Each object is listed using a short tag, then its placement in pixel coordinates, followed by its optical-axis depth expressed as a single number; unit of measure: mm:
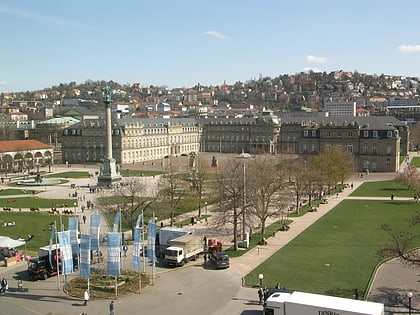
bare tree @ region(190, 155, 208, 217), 48819
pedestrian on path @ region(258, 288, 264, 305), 24172
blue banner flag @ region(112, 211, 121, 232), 27516
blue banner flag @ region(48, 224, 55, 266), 28144
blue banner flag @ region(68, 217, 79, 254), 27703
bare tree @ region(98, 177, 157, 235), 38844
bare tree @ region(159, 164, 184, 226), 44281
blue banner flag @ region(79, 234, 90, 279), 25844
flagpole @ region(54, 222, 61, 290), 27544
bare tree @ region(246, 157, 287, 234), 39094
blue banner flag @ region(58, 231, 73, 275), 26328
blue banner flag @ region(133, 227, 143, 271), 26312
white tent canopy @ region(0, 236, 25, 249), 32938
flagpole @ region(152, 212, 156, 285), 27938
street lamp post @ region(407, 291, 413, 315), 22284
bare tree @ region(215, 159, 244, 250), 36188
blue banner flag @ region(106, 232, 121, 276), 25344
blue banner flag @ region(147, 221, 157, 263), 27703
